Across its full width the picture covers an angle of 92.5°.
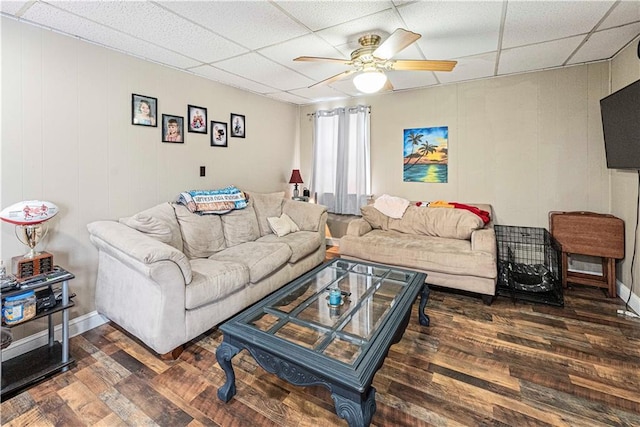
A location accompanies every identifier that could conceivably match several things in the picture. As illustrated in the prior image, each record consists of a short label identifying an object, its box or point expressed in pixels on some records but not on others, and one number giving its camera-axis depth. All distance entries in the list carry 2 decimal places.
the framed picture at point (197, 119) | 3.36
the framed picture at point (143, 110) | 2.82
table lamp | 4.83
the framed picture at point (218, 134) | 3.64
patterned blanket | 3.11
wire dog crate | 2.99
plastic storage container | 1.77
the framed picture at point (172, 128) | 3.11
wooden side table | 2.94
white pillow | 3.68
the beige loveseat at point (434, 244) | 2.89
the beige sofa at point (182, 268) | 2.04
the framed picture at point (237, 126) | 3.92
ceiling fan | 2.34
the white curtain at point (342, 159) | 4.60
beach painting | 4.05
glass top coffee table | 1.29
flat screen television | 2.35
